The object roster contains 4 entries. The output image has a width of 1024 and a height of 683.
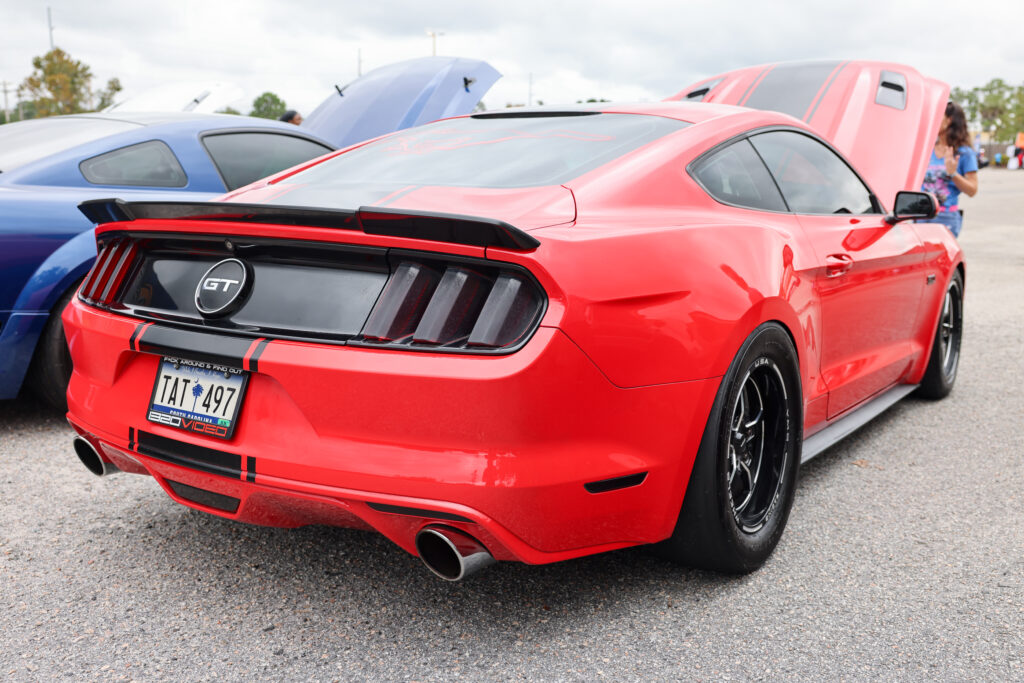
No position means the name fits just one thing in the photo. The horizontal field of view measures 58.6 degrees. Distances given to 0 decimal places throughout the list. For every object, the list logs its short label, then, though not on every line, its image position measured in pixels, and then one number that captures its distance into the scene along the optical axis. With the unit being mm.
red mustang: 2018
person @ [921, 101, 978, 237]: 6844
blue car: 3756
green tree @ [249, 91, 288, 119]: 118500
